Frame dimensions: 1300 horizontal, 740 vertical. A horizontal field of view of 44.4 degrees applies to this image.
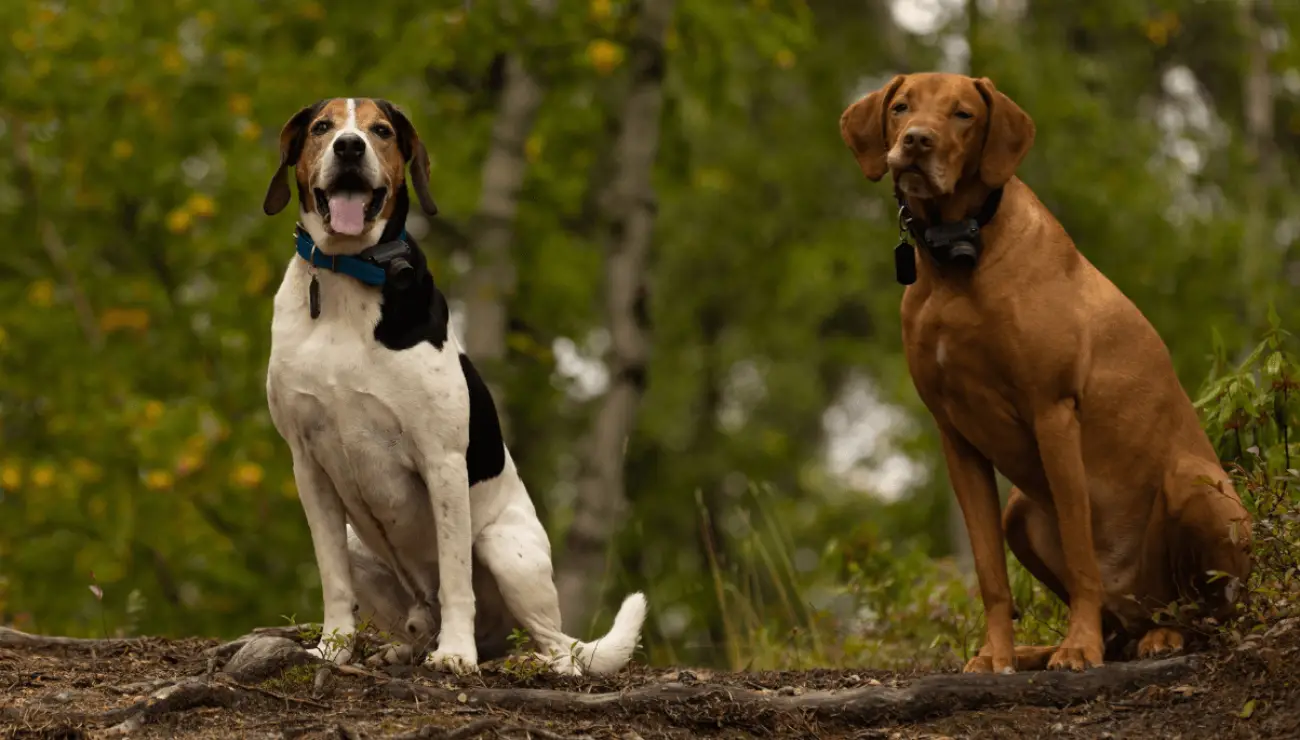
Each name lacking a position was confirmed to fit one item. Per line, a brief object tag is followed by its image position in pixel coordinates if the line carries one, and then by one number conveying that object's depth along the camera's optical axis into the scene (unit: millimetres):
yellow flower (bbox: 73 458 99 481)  11586
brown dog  5168
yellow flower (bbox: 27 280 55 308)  12242
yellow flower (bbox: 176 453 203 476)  10656
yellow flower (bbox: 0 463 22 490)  11039
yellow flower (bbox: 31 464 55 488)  11172
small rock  5043
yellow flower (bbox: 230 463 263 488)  10859
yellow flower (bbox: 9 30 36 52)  12289
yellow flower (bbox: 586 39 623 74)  10586
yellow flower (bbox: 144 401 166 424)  10828
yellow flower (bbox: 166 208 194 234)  11164
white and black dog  5293
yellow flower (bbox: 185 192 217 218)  11000
